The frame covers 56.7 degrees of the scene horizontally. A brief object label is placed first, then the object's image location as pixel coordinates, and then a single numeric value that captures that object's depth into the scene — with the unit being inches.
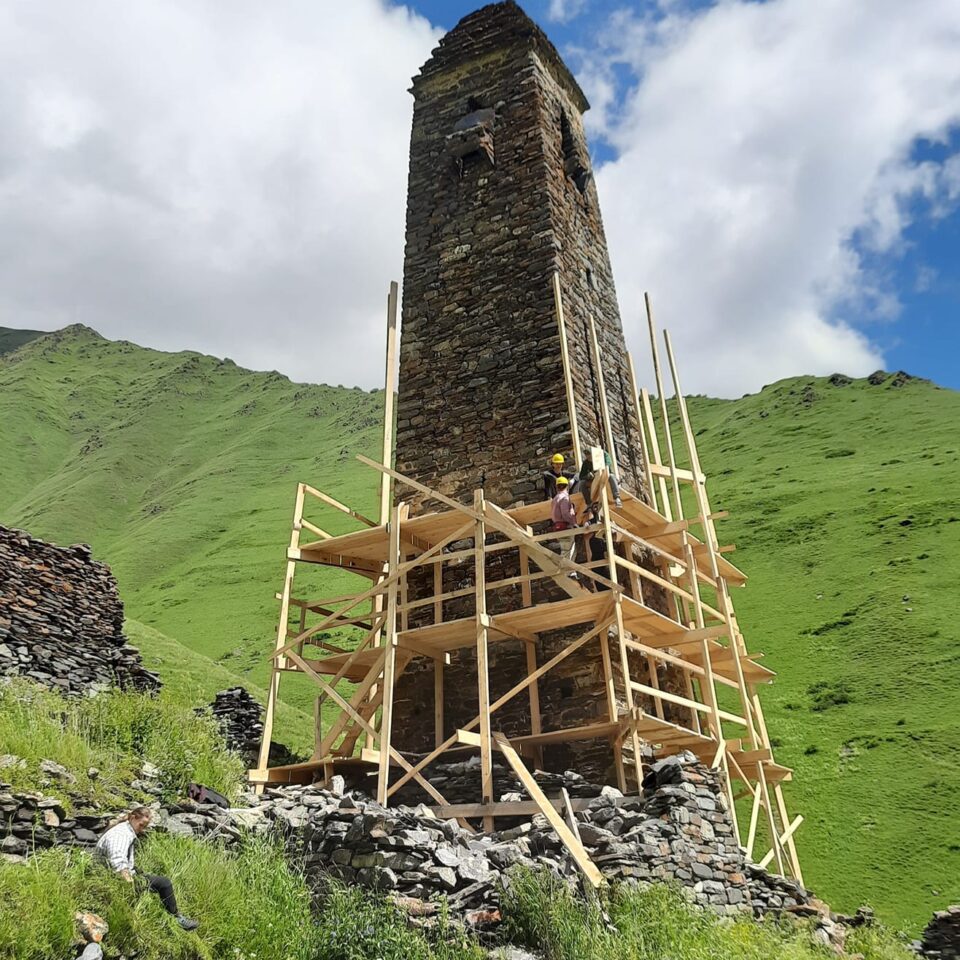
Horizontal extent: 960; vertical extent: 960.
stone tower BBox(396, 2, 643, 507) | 552.4
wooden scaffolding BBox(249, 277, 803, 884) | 428.8
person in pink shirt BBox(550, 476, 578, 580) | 462.6
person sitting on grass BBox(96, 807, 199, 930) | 268.1
